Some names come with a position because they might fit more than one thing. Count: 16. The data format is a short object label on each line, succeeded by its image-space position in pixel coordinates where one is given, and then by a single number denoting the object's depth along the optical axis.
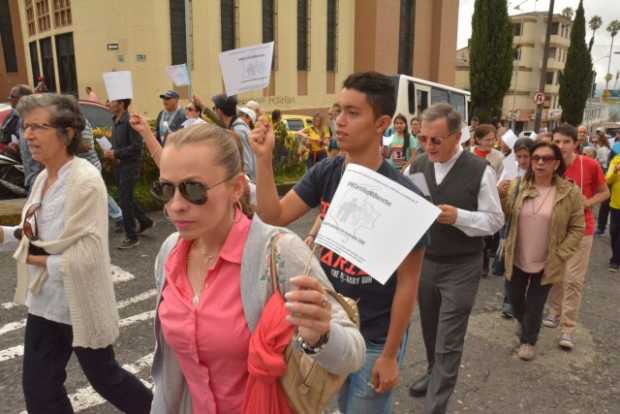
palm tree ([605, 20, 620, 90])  91.56
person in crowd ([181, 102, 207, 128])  7.57
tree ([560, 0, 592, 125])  39.91
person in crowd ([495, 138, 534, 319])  4.58
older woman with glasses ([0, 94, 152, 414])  2.48
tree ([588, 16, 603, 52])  90.19
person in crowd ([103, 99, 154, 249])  6.56
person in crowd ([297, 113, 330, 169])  12.25
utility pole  20.86
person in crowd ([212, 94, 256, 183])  5.62
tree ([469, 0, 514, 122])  31.64
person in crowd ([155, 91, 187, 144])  7.72
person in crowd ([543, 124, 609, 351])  4.39
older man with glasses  2.99
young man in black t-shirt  2.03
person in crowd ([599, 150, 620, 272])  6.81
